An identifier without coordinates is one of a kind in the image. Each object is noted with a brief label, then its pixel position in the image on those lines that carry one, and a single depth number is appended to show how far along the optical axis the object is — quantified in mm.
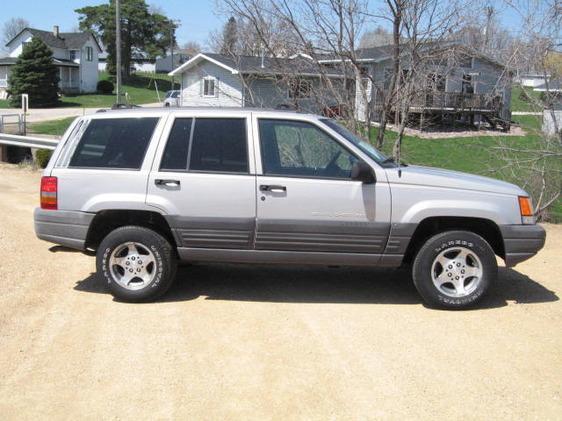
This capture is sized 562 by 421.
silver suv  6000
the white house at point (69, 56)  70250
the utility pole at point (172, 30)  82569
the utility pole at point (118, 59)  28516
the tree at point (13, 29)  117312
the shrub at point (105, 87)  70750
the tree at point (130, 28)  80938
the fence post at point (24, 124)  28641
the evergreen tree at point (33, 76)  55531
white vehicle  42606
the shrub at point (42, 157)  16641
